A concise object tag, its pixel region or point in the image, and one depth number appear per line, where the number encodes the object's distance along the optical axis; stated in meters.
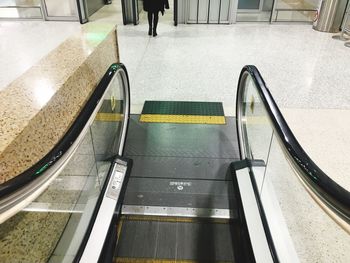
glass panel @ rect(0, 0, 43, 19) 7.22
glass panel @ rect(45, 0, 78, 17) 6.94
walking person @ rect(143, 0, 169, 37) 5.88
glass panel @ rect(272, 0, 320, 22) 7.39
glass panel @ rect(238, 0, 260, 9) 7.53
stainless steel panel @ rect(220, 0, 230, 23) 7.07
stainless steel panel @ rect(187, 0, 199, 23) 7.07
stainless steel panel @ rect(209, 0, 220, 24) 7.06
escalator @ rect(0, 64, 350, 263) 1.37
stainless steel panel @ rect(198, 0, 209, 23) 7.06
